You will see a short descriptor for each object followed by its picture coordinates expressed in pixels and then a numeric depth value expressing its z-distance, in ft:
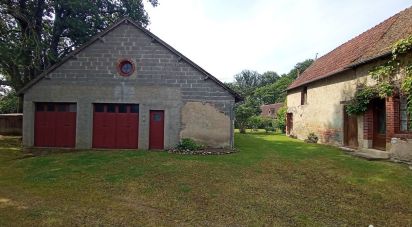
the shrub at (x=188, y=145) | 53.36
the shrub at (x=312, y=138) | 72.49
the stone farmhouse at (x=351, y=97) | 44.45
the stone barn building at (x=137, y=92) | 54.95
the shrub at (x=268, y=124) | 129.59
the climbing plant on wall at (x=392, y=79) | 39.83
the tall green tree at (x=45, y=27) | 57.88
